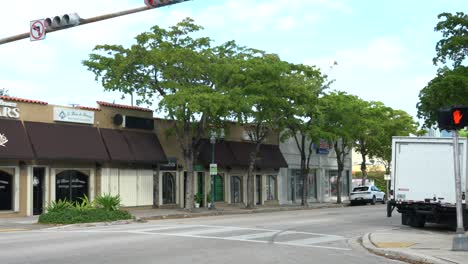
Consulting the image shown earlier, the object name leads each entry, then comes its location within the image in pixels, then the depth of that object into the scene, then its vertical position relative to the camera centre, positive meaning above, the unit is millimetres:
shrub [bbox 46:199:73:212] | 23912 -1376
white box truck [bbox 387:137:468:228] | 19547 -321
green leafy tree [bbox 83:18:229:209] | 29625 +5114
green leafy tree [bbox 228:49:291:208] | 31109 +4638
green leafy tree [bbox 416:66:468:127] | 22031 +2962
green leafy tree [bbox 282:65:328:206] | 35219 +4140
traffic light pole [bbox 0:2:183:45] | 13609 +3696
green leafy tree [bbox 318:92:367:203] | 40219 +3718
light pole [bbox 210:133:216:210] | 33438 -84
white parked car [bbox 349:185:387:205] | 46781 -2047
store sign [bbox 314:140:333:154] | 50203 +1858
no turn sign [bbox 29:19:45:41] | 15086 +3672
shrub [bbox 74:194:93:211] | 23891 -1401
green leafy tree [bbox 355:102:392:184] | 45062 +3198
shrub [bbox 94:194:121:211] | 24984 -1258
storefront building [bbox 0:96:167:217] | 26906 +889
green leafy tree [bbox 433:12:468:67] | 23641 +5244
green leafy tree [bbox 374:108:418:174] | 50375 +3545
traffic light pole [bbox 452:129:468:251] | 13070 -1091
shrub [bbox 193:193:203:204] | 35844 -1629
